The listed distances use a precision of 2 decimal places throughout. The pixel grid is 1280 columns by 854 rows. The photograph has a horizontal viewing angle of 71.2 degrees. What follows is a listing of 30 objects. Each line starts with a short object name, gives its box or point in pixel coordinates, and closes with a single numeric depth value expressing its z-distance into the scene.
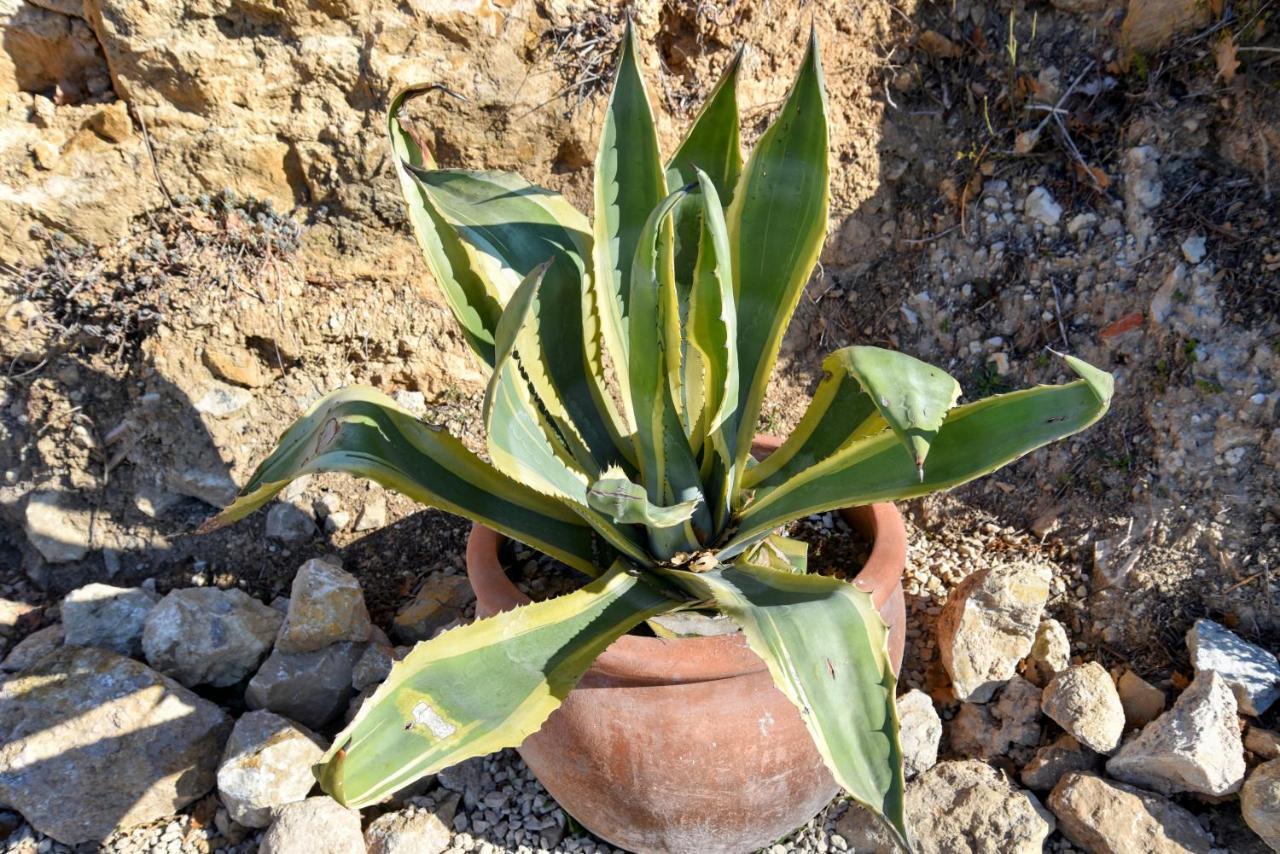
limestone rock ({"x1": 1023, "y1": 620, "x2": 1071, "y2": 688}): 1.67
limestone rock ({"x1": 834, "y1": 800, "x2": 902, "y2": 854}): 1.51
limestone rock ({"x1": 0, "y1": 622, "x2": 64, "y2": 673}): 1.89
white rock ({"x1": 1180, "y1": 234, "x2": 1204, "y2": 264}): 1.77
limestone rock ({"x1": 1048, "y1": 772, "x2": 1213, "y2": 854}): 1.43
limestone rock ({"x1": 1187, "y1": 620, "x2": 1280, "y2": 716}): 1.51
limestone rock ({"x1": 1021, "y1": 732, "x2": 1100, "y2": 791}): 1.57
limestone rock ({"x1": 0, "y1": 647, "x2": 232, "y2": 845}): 1.66
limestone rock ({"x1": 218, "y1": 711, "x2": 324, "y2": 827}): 1.60
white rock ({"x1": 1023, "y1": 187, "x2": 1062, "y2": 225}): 1.97
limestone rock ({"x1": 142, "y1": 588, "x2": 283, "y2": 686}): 1.82
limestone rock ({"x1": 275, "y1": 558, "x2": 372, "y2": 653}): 1.79
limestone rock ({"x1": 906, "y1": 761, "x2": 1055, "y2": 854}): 1.46
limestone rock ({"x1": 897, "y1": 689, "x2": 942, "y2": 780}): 1.59
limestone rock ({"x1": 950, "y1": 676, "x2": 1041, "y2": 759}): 1.64
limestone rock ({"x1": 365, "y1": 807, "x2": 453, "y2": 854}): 1.56
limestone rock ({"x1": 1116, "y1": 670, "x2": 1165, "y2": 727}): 1.58
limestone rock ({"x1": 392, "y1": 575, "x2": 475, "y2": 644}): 1.91
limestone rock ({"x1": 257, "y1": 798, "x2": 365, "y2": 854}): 1.52
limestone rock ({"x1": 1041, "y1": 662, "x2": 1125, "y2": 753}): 1.54
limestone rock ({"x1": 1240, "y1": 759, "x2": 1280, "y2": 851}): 1.38
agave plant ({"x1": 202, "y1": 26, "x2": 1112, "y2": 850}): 1.00
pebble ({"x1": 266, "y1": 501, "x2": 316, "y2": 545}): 2.04
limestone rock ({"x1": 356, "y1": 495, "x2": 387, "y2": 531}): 2.04
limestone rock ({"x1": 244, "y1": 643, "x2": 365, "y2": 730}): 1.77
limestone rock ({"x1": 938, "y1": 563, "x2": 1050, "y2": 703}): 1.65
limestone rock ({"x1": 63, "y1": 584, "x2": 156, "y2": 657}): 1.87
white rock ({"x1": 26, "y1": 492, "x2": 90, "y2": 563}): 2.06
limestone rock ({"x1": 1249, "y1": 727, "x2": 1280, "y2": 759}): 1.46
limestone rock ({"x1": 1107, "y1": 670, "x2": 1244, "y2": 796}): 1.44
